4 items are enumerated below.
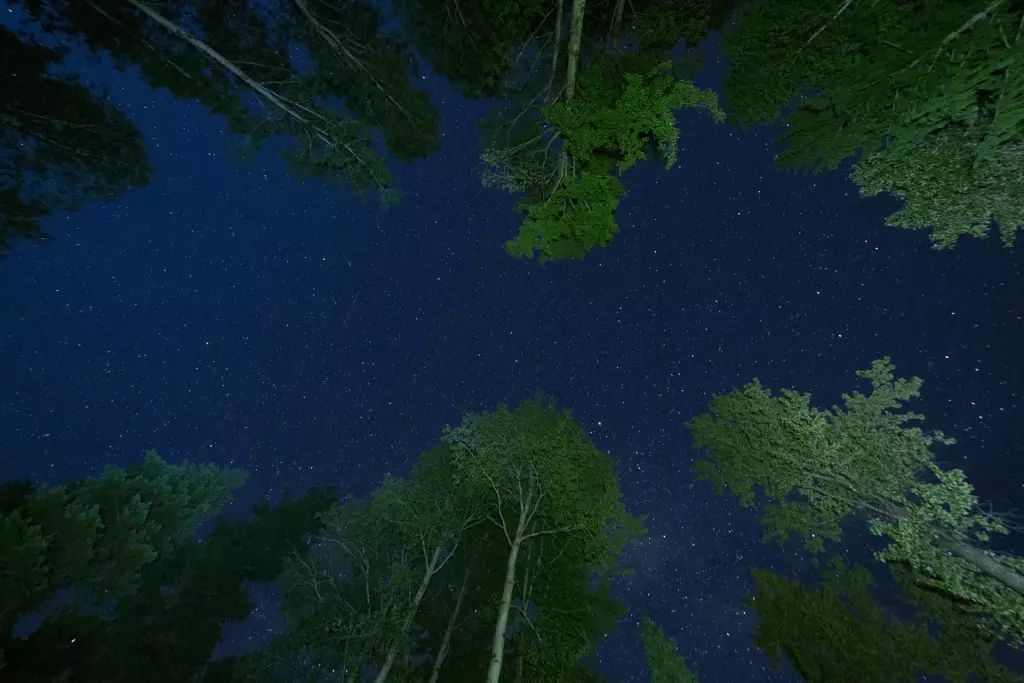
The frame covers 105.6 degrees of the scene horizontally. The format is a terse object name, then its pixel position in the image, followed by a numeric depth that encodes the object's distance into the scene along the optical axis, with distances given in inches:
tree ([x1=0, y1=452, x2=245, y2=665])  402.6
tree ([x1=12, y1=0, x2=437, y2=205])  317.1
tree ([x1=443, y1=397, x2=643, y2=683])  441.7
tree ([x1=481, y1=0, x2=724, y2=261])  277.7
